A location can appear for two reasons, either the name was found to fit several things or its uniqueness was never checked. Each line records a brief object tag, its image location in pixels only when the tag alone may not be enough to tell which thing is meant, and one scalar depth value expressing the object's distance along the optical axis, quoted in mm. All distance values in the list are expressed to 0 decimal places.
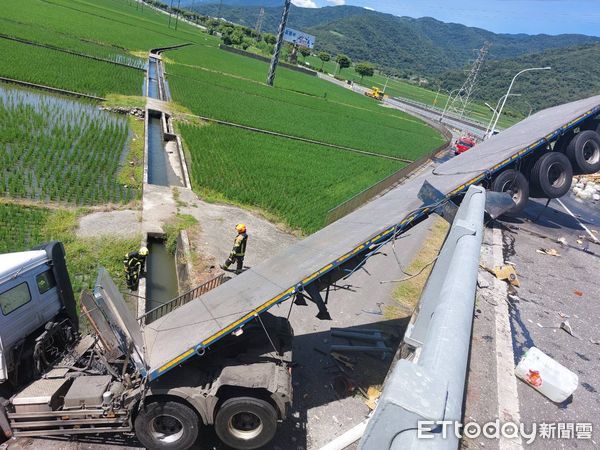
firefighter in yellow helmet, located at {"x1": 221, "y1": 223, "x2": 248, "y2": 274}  8286
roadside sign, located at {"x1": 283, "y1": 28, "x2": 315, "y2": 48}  92438
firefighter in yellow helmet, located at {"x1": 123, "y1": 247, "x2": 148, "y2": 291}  7770
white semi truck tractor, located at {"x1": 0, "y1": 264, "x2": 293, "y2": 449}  4531
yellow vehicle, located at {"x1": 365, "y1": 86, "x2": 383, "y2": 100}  70625
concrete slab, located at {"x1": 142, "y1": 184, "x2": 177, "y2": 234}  10506
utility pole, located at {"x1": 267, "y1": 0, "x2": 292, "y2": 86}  46875
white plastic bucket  5887
